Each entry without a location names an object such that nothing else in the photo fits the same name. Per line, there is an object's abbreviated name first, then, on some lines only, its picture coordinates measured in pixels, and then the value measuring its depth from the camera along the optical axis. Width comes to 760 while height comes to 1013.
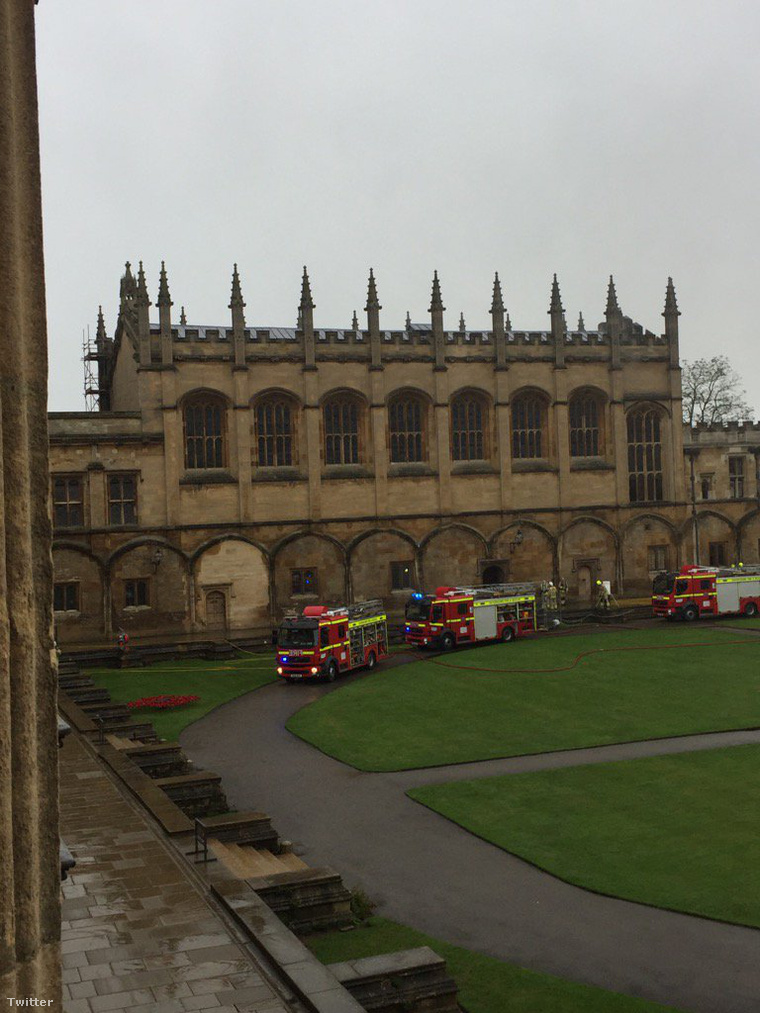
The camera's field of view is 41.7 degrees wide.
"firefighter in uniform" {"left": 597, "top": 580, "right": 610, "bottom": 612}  48.97
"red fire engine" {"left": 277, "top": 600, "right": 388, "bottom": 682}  34.84
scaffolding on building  60.97
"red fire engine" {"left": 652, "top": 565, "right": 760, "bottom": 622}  47.06
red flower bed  31.30
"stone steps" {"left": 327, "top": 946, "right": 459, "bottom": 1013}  11.70
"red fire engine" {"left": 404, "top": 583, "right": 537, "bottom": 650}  41.31
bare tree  78.62
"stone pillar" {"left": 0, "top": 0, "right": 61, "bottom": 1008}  4.47
